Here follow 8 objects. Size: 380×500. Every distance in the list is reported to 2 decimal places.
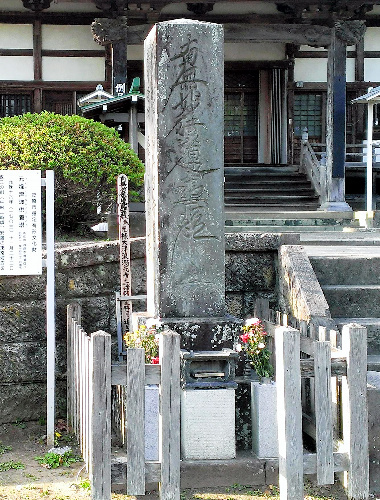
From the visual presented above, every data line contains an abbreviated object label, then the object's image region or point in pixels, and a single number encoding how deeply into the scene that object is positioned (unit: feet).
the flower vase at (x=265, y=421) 18.45
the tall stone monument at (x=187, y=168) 19.49
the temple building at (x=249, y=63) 48.21
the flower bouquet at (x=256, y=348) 19.51
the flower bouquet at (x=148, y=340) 18.69
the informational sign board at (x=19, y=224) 21.59
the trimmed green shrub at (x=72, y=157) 30.78
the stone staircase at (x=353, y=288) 23.71
